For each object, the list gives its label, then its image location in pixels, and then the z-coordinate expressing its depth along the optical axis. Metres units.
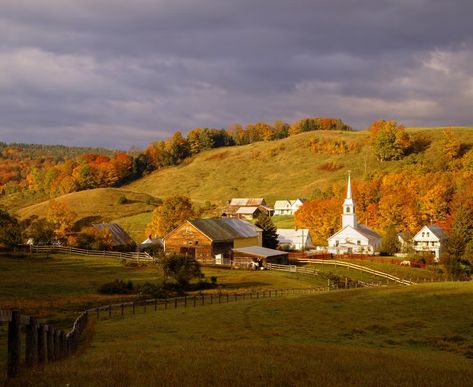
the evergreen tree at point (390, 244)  102.62
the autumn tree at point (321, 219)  122.31
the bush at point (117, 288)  50.53
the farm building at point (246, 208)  160.00
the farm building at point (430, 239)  103.25
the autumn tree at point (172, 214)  107.44
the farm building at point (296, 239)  116.09
